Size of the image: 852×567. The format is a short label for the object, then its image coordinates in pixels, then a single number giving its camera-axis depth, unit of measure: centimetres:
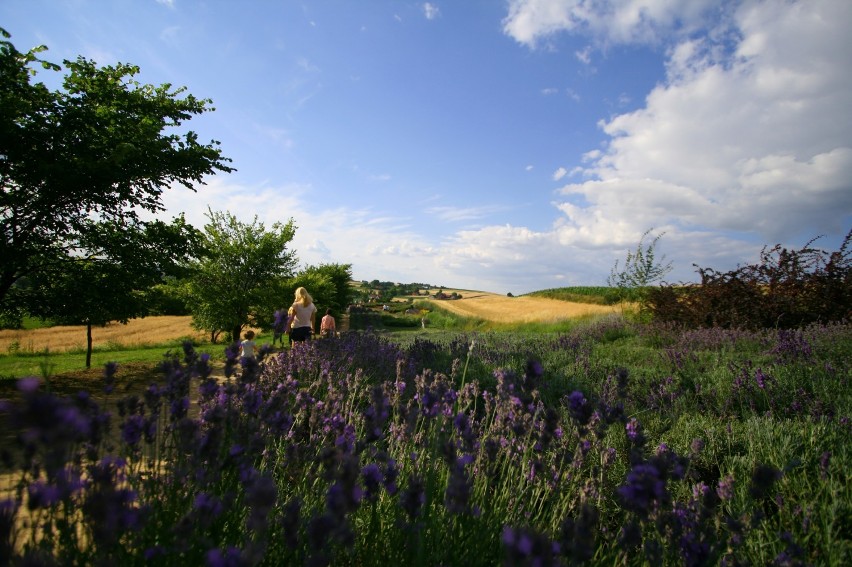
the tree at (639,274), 1598
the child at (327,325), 936
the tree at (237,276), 1661
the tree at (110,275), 852
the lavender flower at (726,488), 189
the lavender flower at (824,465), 217
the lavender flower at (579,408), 186
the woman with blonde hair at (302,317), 883
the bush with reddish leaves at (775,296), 973
